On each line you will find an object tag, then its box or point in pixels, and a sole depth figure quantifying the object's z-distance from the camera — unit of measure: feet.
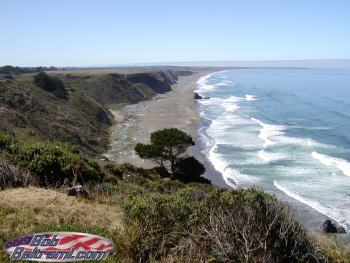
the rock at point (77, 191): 40.83
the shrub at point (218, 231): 21.88
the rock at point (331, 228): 85.40
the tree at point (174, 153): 128.16
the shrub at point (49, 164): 51.60
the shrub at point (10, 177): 40.92
